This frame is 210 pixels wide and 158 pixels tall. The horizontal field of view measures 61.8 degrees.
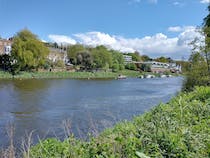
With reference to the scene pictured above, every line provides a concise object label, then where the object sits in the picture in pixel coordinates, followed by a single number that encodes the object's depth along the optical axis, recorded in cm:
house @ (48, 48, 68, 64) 6223
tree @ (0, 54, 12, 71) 4038
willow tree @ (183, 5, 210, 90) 1389
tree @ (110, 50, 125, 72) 6023
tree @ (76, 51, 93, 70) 5439
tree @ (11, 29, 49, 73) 3865
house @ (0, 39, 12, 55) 5486
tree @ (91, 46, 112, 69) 5423
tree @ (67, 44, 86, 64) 6077
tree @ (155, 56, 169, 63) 11757
